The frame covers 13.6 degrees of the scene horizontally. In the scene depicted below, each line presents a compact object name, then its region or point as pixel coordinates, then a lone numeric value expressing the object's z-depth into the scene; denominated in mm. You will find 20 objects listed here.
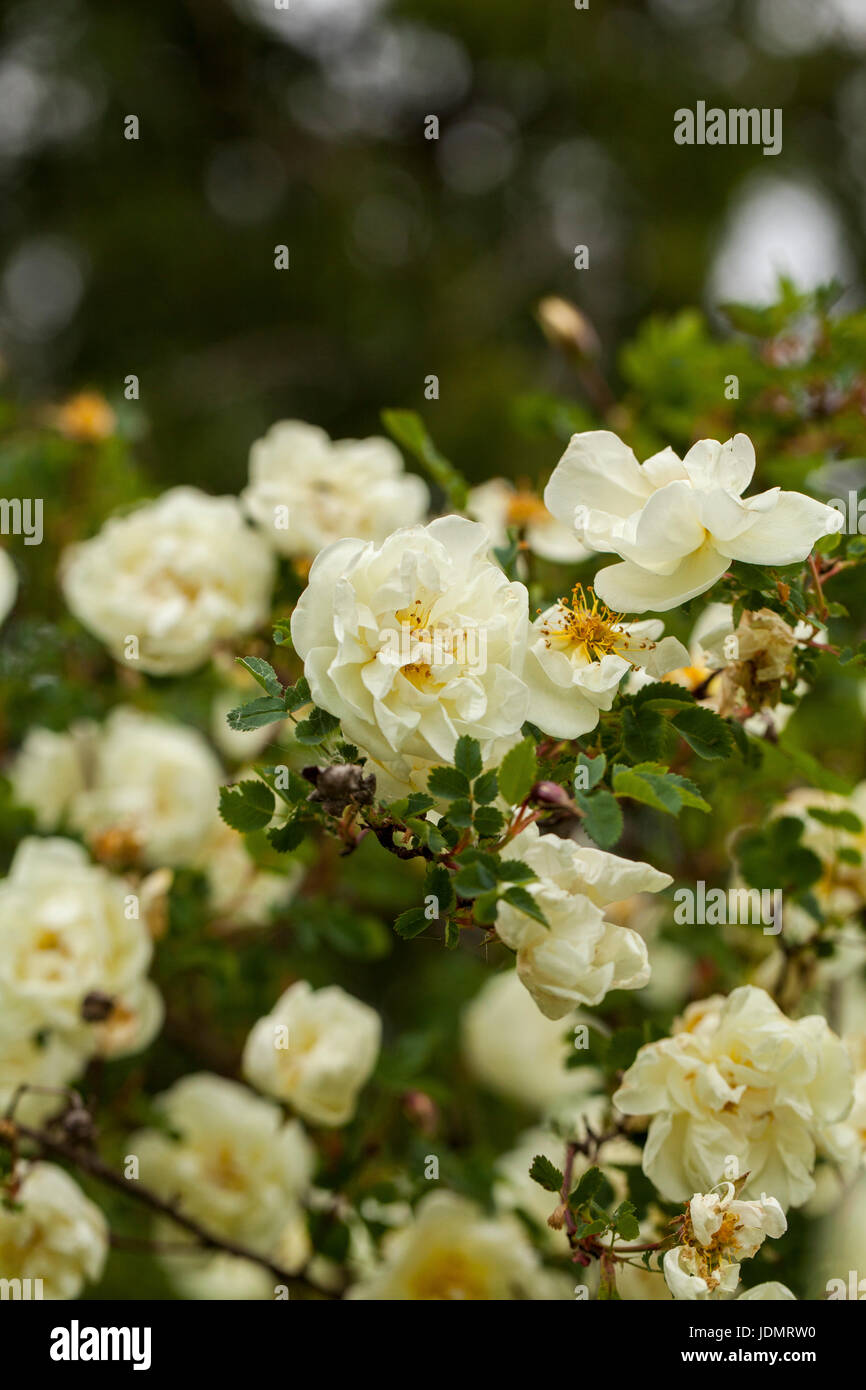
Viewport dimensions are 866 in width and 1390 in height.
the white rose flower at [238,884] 1268
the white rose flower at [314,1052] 1160
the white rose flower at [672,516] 1017
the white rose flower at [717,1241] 1020
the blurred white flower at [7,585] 1189
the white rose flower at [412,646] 1010
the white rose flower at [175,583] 1206
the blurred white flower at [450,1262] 1155
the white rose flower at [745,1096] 1055
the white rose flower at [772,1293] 1053
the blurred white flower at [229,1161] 1200
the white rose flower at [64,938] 1160
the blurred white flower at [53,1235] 1123
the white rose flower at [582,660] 1021
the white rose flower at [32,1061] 1158
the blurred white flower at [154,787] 1265
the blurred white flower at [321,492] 1199
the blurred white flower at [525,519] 1180
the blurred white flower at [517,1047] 1368
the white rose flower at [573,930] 1009
